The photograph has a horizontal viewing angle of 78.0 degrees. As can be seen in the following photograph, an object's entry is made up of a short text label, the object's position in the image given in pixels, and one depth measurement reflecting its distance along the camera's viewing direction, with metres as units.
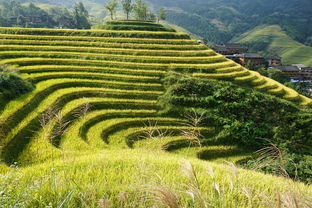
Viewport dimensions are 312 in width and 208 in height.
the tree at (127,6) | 61.19
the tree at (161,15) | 61.94
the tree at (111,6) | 55.09
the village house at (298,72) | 71.29
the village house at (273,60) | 84.88
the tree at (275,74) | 53.59
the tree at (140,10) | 60.31
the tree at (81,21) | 75.56
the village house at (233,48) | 81.84
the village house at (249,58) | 69.36
